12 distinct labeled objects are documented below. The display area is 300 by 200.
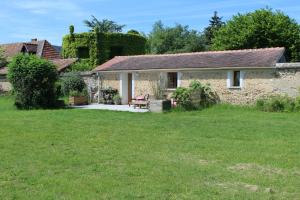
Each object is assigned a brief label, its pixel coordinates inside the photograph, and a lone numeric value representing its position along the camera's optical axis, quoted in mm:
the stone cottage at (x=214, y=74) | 22641
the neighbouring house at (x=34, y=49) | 45156
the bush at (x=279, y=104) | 21625
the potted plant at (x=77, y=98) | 27938
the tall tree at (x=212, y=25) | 66969
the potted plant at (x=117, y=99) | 28391
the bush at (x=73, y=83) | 30391
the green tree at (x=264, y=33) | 35594
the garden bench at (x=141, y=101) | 25172
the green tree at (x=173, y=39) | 70812
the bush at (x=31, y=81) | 24875
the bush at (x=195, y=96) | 23359
